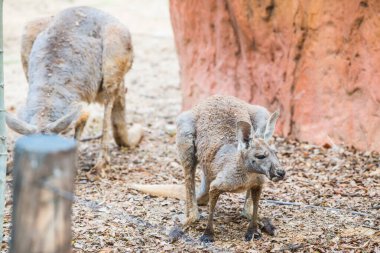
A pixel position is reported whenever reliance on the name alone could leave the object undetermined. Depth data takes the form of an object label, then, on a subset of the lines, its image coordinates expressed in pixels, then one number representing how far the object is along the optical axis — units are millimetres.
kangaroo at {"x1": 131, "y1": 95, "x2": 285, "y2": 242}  9484
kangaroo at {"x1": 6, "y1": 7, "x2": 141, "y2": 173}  12836
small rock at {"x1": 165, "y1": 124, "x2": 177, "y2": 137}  17453
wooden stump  5039
